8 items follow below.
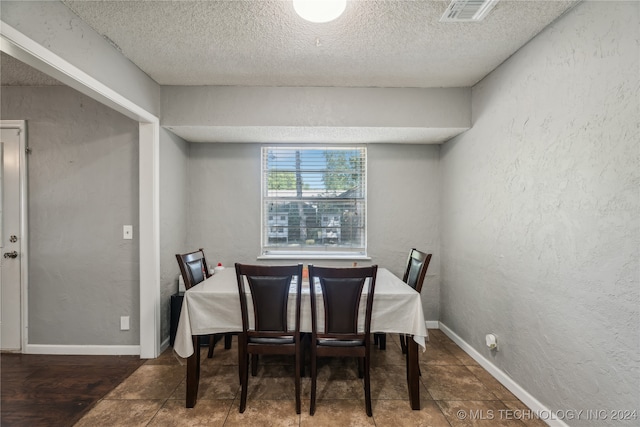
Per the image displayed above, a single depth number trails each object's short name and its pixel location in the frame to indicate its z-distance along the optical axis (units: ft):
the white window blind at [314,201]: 11.25
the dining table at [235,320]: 6.22
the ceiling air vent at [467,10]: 5.33
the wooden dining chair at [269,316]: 5.86
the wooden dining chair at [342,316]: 5.79
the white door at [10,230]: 8.56
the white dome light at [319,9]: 4.74
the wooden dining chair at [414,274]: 7.00
